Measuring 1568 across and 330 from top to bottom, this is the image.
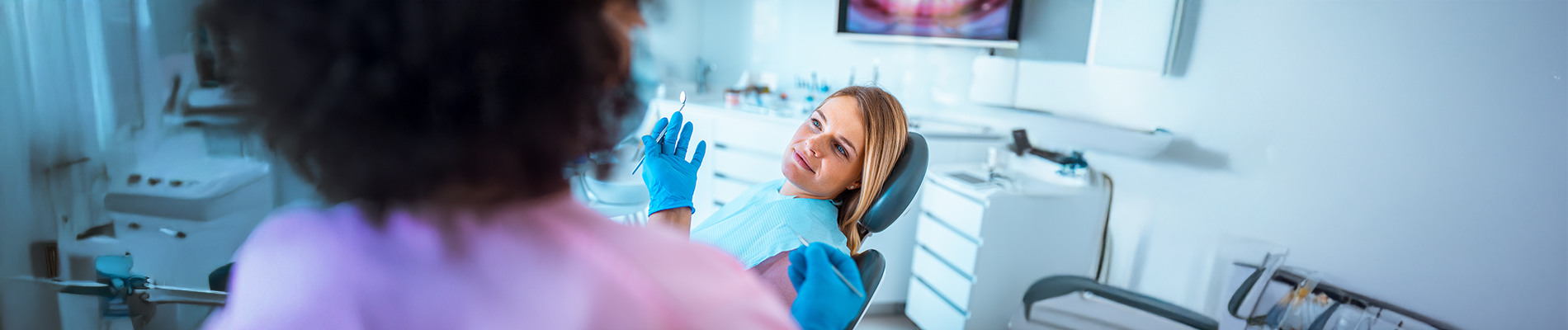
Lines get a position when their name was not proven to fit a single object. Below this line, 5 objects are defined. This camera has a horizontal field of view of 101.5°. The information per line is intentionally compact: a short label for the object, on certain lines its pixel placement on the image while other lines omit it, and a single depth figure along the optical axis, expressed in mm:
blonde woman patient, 1266
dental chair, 1249
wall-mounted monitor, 2219
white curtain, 722
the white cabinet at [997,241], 1863
